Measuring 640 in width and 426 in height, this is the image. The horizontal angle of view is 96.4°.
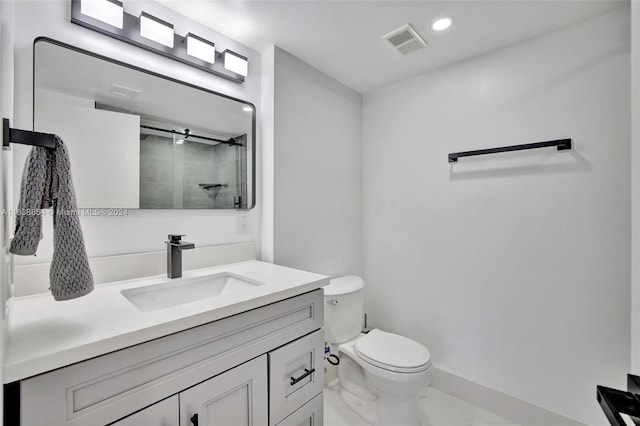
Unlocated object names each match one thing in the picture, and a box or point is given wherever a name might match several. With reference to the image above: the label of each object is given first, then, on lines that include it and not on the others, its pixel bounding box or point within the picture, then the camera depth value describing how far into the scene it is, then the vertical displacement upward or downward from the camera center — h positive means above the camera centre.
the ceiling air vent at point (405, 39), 1.57 +1.00
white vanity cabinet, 0.65 -0.46
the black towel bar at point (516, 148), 1.52 +0.38
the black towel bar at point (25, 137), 0.60 +0.17
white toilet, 1.47 -0.81
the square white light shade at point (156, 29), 1.24 +0.82
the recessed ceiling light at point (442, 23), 1.49 +1.01
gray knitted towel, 0.66 -0.02
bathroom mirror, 1.08 +0.36
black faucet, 1.25 -0.19
